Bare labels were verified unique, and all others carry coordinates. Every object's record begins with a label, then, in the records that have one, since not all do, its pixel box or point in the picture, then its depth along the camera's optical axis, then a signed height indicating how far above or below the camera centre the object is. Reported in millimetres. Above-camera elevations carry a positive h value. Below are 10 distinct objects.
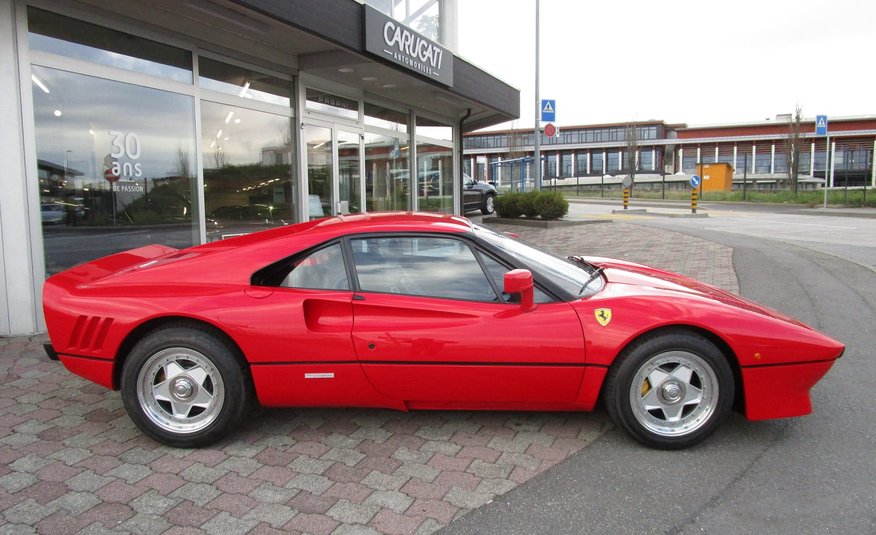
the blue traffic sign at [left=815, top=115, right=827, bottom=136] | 23058 +3062
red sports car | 3148 -686
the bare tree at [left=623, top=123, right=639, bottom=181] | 48688 +5062
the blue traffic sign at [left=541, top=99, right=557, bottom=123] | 17109 +2765
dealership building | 5422 +1135
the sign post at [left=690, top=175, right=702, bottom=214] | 25344 +719
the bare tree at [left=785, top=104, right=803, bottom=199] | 35812 +3704
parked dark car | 20781 +495
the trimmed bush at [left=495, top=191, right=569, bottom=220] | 16625 +109
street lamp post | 18109 +1840
